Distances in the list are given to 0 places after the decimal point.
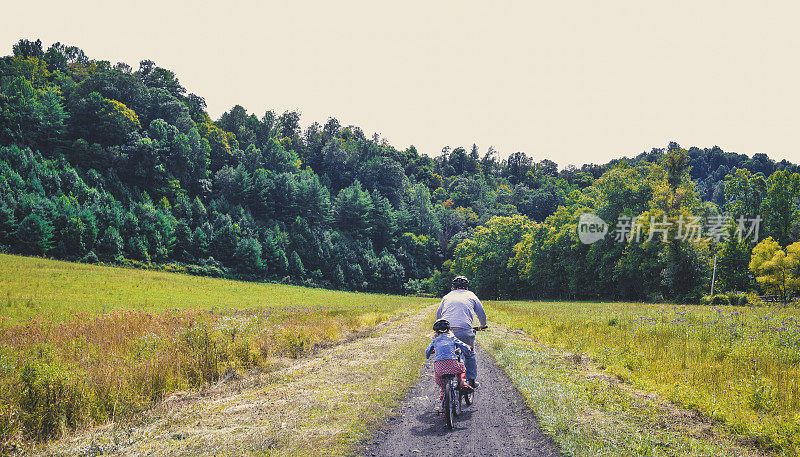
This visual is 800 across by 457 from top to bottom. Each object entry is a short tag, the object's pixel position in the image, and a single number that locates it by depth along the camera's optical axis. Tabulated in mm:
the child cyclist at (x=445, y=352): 7355
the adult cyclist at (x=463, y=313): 8609
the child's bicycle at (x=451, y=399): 6965
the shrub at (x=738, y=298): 39156
